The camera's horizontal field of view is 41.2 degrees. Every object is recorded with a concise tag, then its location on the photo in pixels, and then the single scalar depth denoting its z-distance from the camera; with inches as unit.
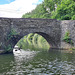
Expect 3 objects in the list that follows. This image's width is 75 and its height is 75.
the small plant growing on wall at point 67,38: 545.0
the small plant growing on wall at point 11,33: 456.4
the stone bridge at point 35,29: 448.0
